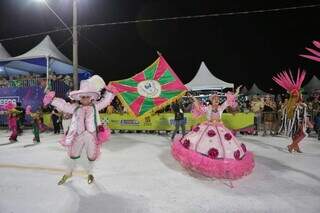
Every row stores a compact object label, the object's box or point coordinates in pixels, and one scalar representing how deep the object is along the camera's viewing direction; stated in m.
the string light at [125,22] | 8.56
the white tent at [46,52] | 10.67
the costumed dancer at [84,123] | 3.45
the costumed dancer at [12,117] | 6.77
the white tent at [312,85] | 16.03
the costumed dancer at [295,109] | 5.42
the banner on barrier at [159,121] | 8.12
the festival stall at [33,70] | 10.07
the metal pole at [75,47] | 8.59
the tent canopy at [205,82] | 11.67
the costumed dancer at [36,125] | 6.70
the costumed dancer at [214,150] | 3.49
